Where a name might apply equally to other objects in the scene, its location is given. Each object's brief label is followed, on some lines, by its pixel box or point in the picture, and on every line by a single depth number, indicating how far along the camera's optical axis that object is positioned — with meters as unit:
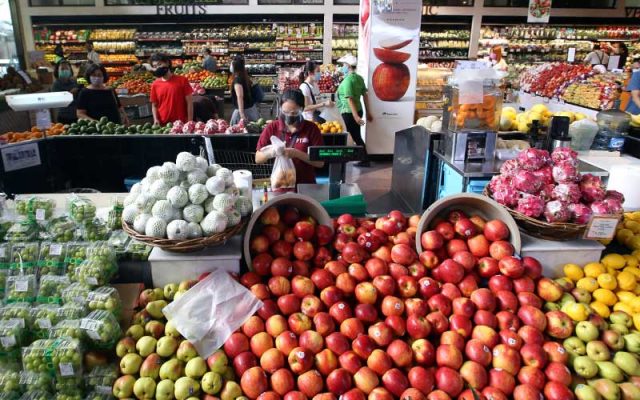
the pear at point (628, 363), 1.72
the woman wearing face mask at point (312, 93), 6.77
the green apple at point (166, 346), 1.81
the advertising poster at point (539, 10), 10.08
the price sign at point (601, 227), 2.13
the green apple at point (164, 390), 1.67
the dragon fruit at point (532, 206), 2.21
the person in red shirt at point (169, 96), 5.83
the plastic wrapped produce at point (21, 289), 2.01
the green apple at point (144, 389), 1.68
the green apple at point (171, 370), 1.72
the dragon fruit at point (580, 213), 2.16
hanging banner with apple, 6.99
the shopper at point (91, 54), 11.38
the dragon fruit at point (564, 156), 2.41
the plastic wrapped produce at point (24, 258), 2.18
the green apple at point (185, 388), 1.66
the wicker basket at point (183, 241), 1.98
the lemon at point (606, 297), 2.07
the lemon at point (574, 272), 2.17
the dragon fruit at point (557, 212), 2.16
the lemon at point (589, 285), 2.11
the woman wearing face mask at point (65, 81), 8.05
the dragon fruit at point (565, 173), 2.29
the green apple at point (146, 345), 1.81
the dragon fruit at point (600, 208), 2.15
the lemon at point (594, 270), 2.17
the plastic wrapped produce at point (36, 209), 2.46
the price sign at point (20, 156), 4.12
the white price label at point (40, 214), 2.45
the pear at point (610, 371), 1.69
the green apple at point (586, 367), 1.72
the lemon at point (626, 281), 2.13
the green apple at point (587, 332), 1.83
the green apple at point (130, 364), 1.75
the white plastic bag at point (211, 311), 1.83
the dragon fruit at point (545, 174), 2.34
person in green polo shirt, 6.84
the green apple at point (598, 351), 1.77
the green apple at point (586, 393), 1.59
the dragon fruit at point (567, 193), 2.21
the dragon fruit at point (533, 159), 2.43
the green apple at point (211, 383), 1.68
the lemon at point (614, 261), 2.26
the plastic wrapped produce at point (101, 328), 1.78
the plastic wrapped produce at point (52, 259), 2.21
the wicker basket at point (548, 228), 2.16
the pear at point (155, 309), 1.98
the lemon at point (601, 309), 2.02
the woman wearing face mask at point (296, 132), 3.50
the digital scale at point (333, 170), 2.33
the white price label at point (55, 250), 2.22
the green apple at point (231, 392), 1.66
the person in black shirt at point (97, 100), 5.83
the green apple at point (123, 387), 1.69
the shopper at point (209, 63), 11.37
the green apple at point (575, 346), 1.80
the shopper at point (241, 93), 6.62
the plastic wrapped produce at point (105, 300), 1.92
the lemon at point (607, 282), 2.10
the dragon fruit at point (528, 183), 2.28
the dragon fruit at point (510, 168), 2.45
